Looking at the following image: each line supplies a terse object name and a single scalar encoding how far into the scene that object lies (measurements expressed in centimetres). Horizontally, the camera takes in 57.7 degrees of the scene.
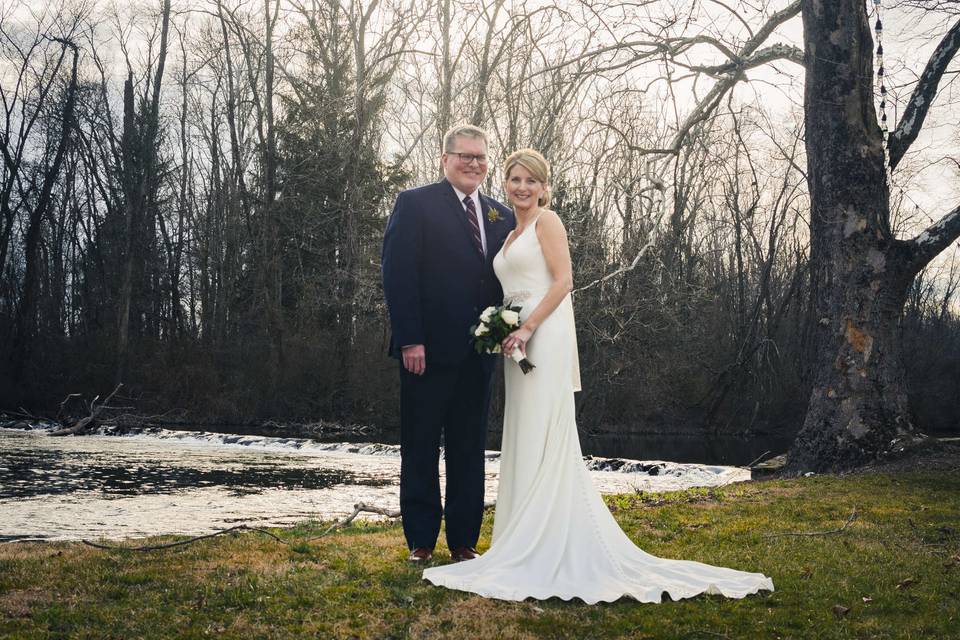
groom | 522
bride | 445
